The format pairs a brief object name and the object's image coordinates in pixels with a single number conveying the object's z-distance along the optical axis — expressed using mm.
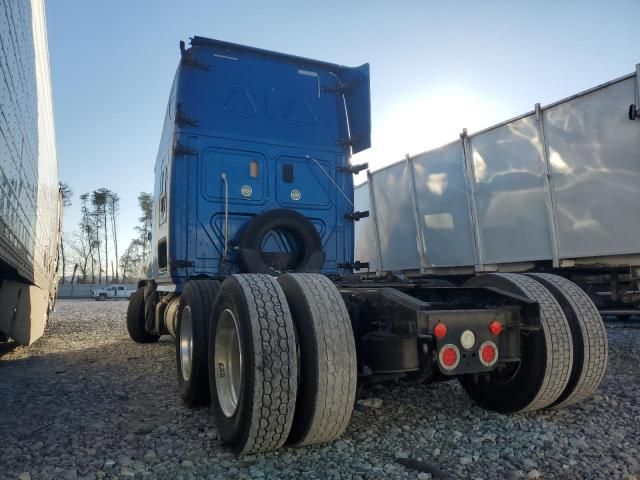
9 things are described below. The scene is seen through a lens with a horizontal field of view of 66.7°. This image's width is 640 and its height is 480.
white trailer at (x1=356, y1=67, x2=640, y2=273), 5617
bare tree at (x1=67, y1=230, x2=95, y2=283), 58156
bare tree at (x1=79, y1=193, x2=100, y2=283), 58156
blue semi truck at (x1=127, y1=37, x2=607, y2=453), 2912
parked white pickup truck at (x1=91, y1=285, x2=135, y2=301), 40250
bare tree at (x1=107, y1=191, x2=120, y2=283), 58625
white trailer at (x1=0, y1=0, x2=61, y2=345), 4145
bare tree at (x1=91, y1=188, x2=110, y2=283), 57938
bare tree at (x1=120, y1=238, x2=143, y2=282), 57772
